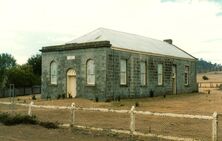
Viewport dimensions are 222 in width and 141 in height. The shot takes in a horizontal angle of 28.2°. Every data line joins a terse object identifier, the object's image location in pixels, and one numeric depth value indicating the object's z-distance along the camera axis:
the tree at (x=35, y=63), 60.81
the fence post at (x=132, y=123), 15.62
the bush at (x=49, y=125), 18.51
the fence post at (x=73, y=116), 18.11
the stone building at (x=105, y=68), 35.59
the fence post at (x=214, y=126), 13.14
